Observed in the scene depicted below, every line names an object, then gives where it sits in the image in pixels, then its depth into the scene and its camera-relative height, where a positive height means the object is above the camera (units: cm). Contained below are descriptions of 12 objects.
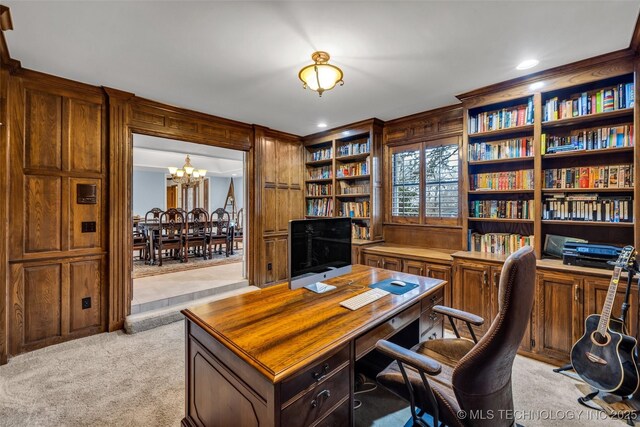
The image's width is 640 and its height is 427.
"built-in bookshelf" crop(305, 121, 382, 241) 408 +56
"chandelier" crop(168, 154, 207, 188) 727 +106
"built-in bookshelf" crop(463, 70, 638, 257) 238 +48
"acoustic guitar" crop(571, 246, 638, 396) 187 -97
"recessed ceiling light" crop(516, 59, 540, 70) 239 +128
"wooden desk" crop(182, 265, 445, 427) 110 -62
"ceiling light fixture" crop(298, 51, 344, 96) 219 +110
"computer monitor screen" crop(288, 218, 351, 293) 180 -27
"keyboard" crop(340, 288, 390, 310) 168 -55
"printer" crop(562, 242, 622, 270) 225 -35
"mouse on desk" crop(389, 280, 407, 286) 211 -53
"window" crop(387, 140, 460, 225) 350 +40
